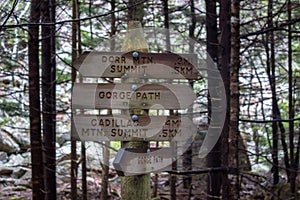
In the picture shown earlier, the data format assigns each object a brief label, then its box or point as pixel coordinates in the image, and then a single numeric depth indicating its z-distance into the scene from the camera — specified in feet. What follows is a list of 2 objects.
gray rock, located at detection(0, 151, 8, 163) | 30.45
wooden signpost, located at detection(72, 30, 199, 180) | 8.64
